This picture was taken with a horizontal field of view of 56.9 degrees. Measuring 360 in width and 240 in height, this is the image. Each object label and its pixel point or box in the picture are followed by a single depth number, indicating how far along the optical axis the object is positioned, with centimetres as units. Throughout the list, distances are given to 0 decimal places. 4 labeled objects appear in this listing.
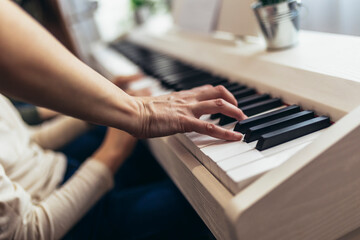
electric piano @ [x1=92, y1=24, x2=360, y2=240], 52
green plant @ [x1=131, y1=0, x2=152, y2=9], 288
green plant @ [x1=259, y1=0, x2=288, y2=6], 95
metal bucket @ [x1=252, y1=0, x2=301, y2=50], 96
